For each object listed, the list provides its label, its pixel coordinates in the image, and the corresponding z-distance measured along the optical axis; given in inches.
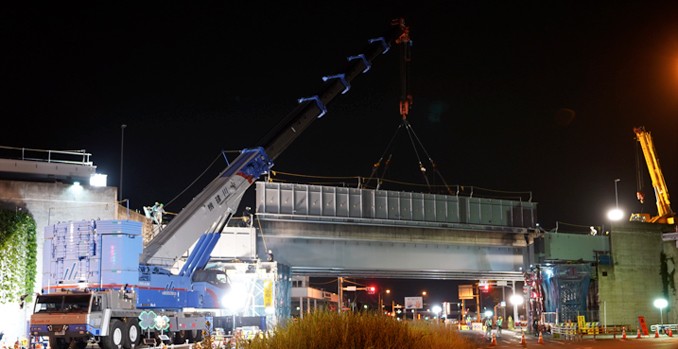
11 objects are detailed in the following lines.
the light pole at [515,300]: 2374.8
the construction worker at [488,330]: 1497.2
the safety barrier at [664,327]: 1923.0
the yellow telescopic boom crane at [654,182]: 3044.3
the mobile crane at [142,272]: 1028.5
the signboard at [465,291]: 4460.6
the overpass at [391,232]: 1775.3
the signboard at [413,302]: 3013.5
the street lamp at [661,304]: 2094.0
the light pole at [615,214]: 2300.7
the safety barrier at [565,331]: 1719.5
